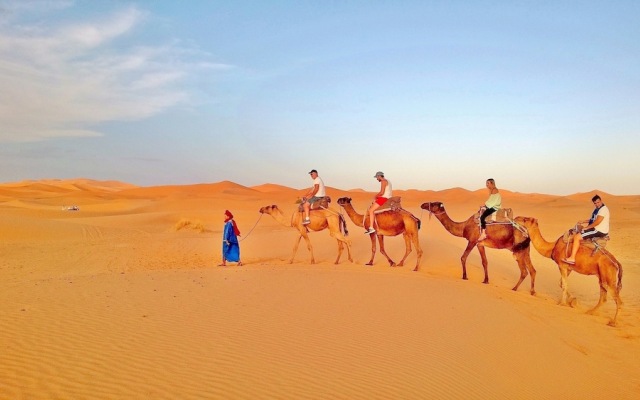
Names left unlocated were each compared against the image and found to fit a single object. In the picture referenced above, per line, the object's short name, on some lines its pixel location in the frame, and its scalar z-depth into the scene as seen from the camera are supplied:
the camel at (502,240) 14.91
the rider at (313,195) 17.62
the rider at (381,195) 17.00
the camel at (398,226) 16.97
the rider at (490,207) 14.94
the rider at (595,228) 12.46
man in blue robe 17.23
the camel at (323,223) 17.95
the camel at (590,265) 12.32
